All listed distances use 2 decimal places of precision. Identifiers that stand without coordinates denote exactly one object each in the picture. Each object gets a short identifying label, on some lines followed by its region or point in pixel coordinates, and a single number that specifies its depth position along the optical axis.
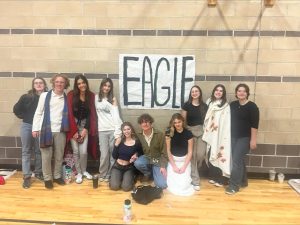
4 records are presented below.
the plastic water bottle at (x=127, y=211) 2.78
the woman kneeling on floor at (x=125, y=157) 3.39
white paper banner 3.58
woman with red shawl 3.46
